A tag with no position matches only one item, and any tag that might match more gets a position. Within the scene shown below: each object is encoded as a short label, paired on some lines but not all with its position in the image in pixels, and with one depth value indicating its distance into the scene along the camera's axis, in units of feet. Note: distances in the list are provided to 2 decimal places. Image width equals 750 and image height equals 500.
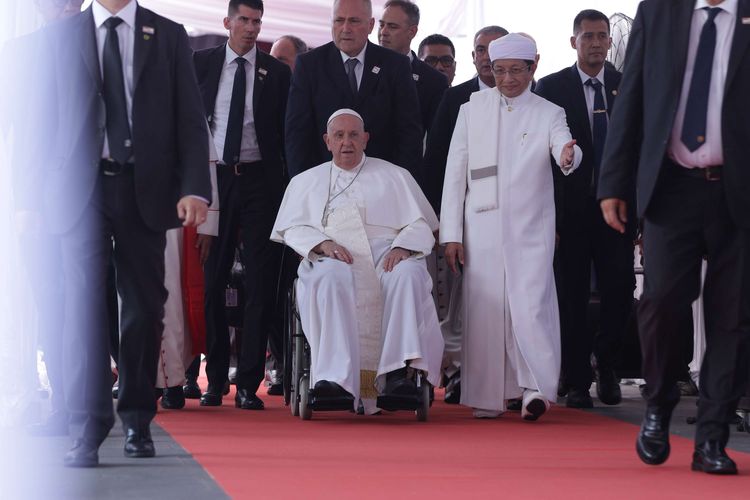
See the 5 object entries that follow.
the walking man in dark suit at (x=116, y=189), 26.04
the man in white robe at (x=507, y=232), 37.45
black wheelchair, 35.17
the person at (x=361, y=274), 35.68
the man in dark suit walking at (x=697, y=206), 25.50
